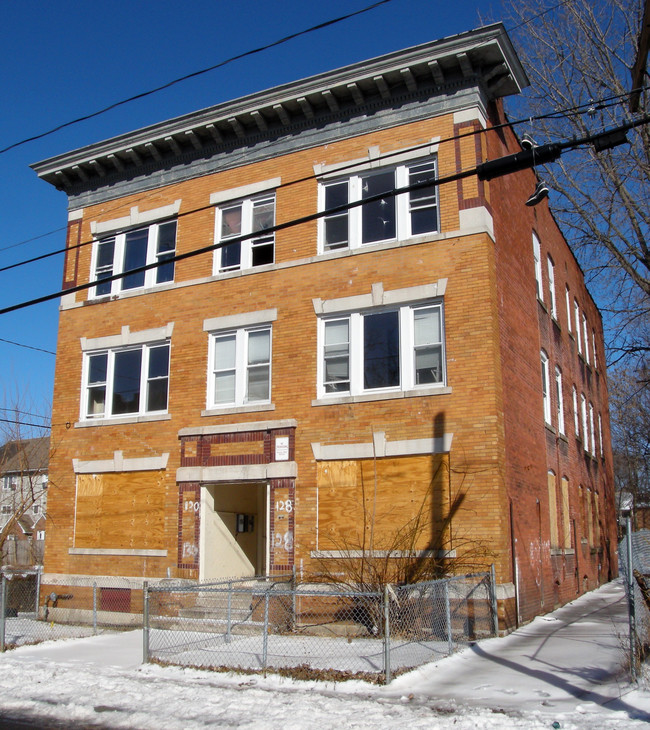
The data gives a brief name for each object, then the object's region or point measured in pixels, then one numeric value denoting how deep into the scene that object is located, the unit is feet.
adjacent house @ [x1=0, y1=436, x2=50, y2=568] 90.17
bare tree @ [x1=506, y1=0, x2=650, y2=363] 68.13
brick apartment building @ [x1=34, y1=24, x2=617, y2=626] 47.91
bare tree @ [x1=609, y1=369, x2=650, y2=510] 134.31
